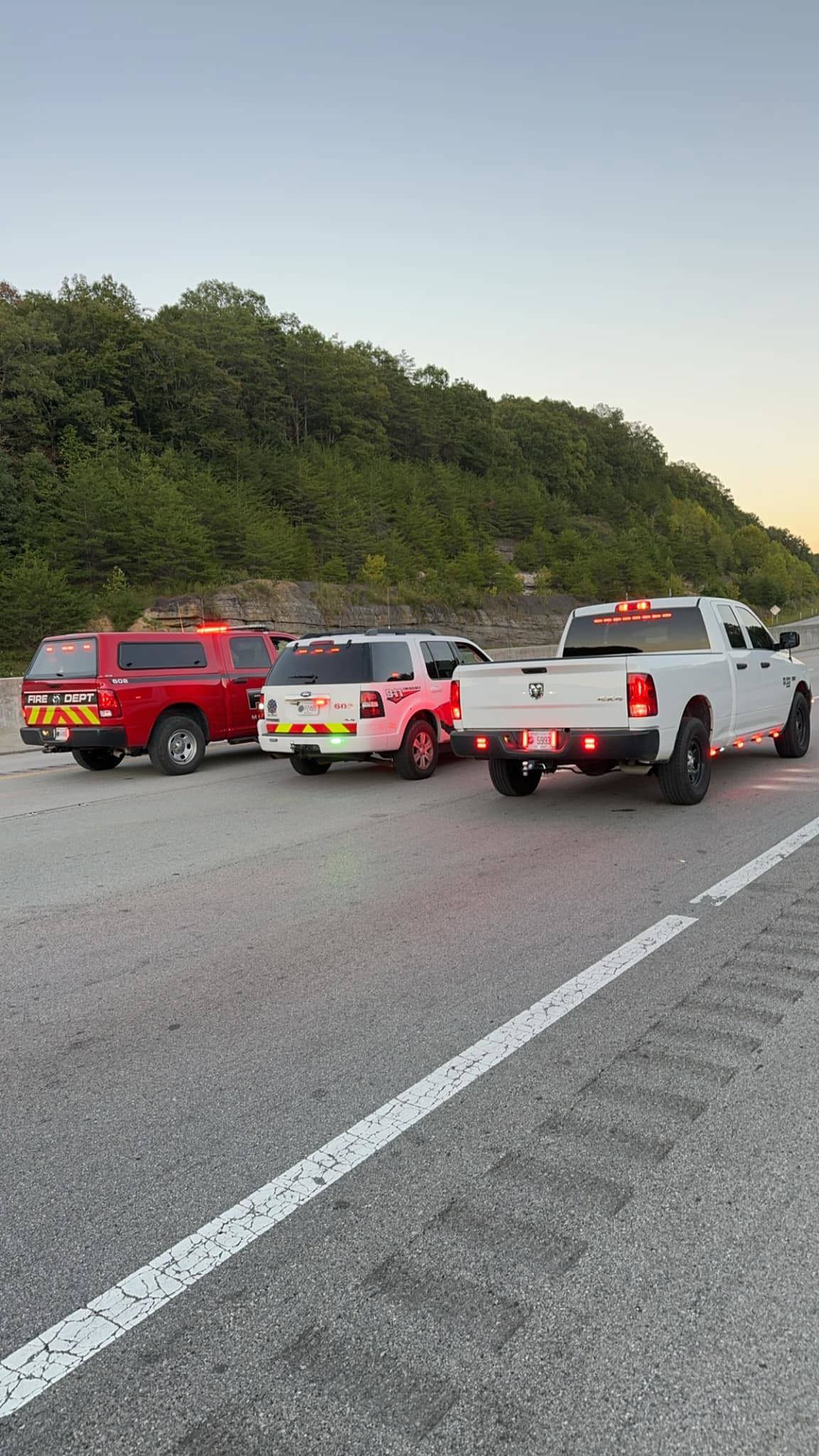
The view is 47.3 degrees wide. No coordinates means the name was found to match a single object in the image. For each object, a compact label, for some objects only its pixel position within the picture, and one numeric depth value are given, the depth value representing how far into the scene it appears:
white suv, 10.48
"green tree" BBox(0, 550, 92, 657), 47.69
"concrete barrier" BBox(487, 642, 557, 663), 24.41
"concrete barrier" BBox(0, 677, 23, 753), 16.73
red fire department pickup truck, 11.84
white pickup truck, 7.84
